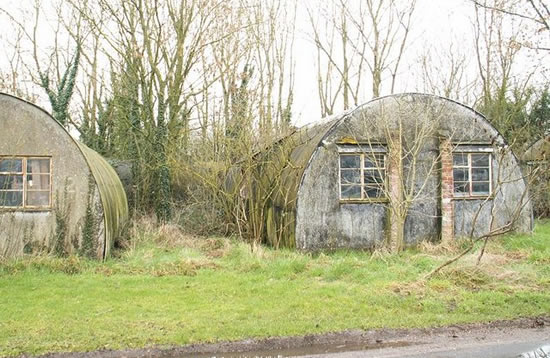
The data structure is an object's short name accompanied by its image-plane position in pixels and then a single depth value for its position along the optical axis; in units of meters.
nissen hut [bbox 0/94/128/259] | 12.84
